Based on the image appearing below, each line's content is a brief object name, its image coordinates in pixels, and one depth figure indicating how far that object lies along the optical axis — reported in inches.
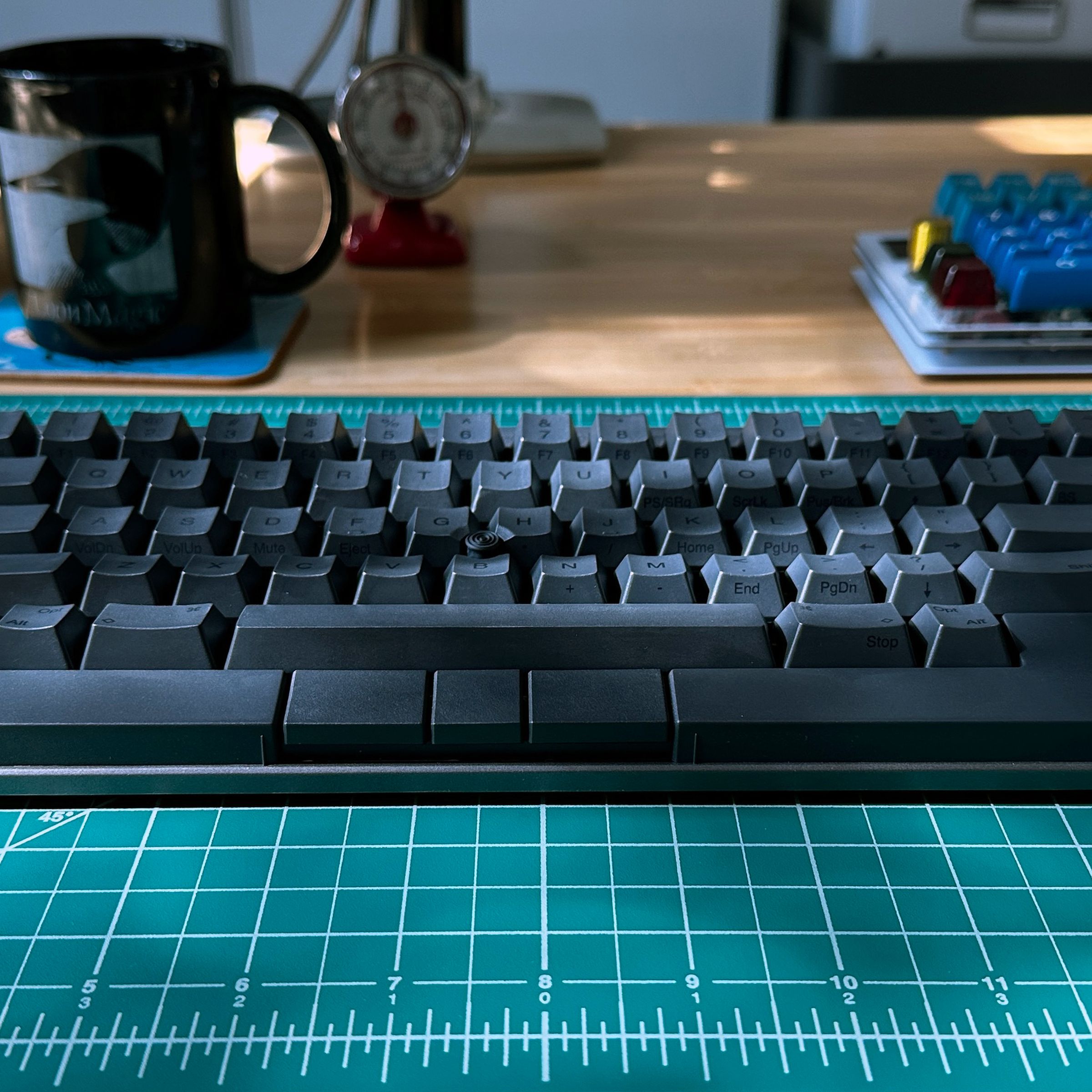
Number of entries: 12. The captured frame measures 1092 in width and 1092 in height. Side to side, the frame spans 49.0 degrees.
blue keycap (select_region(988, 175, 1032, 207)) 30.4
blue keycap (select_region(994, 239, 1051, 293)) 26.2
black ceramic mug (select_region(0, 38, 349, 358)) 22.8
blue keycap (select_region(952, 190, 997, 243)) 29.3
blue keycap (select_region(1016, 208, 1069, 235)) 27.7
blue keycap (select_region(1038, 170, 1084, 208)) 30.1
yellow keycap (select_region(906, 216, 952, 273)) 28.5
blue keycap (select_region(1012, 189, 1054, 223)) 28.9
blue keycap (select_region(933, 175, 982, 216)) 31.6
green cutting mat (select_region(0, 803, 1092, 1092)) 11.7
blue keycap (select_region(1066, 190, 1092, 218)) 29.0
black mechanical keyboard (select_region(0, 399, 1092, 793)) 14.4
